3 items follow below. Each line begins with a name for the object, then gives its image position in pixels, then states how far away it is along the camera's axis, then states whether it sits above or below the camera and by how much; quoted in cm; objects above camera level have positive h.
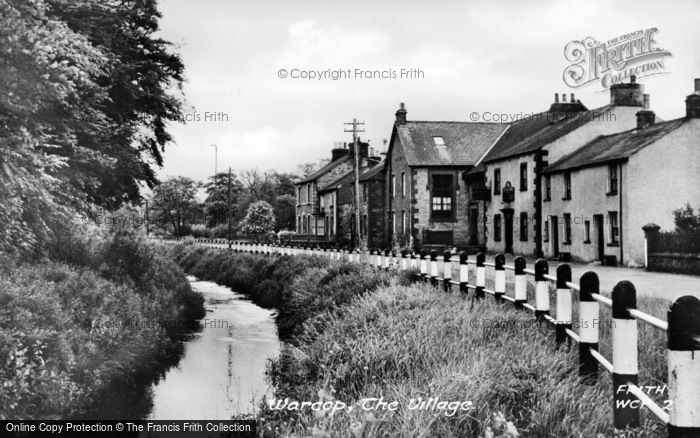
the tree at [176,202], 9250 +455
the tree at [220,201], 8931 +453
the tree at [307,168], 10206 +1008
